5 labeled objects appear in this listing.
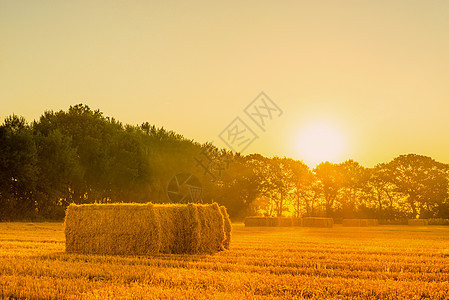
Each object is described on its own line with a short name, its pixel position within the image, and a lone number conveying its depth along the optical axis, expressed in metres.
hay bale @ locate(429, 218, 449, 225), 52.57
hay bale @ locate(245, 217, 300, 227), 38.25
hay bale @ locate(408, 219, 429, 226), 49.44
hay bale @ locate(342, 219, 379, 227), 45.09
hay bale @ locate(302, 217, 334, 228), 36.97
